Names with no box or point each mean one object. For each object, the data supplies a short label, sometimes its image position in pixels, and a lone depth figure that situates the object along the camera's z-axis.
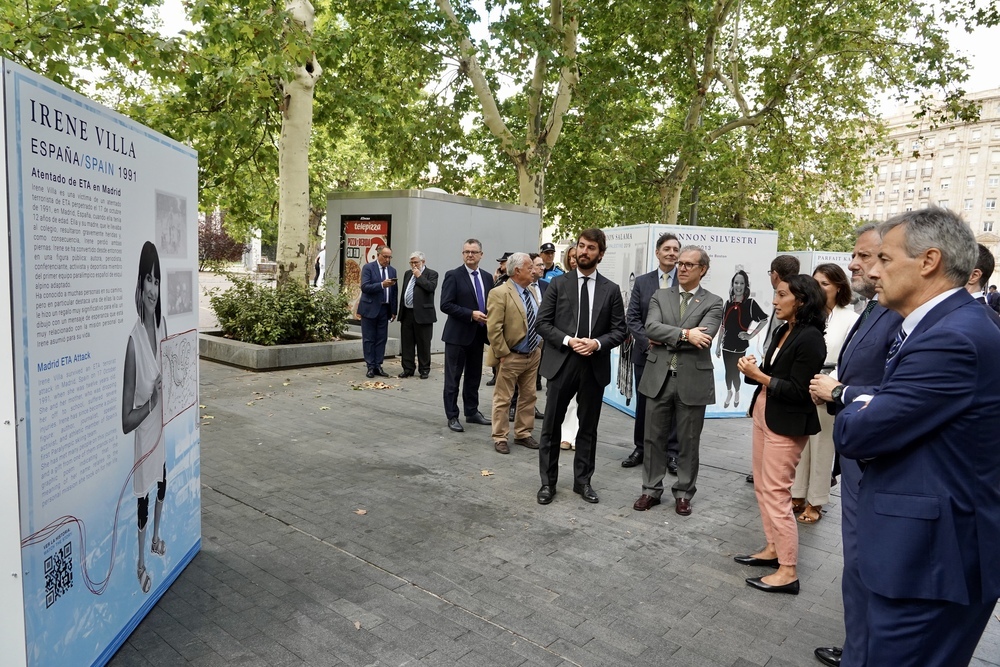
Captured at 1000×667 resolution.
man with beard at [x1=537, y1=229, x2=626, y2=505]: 5.45
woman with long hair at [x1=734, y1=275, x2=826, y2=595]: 4.12
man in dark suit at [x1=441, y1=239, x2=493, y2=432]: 7.92
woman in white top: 5.35
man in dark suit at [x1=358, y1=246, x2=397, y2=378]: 10.82
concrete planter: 11.01
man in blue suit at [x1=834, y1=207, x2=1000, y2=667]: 2.11
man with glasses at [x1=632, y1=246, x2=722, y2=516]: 5.13
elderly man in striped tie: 6.81
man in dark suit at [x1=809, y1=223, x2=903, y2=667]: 2.72
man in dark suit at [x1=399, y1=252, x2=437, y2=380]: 10.12
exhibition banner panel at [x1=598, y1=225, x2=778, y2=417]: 8.34
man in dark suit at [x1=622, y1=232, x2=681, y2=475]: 6.16
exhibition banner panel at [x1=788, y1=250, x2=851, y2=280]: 12.56
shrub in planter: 11.78
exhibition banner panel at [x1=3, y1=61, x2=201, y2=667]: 2.41
